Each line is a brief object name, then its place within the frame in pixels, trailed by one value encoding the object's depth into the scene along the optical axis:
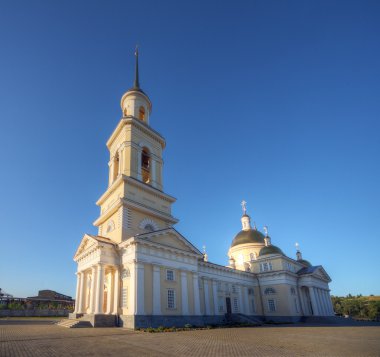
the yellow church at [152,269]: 22.75
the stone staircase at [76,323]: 20.25
